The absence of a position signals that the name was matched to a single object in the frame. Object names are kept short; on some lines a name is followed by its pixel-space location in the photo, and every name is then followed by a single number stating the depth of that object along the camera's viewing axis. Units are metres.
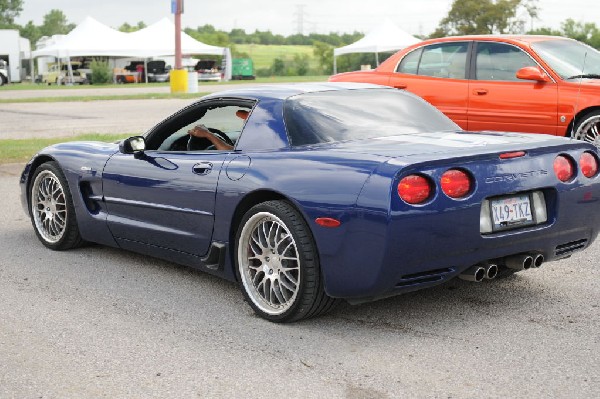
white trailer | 59.88
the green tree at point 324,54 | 82.19
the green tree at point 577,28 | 99.38
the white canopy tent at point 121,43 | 44.97
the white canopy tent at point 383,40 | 44.91
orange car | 9.71
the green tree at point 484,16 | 76.25
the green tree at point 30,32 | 135.50
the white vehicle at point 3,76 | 51.79
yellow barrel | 31.66
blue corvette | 4.29
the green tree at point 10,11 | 124.04
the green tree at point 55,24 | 157.12
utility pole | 29.44
